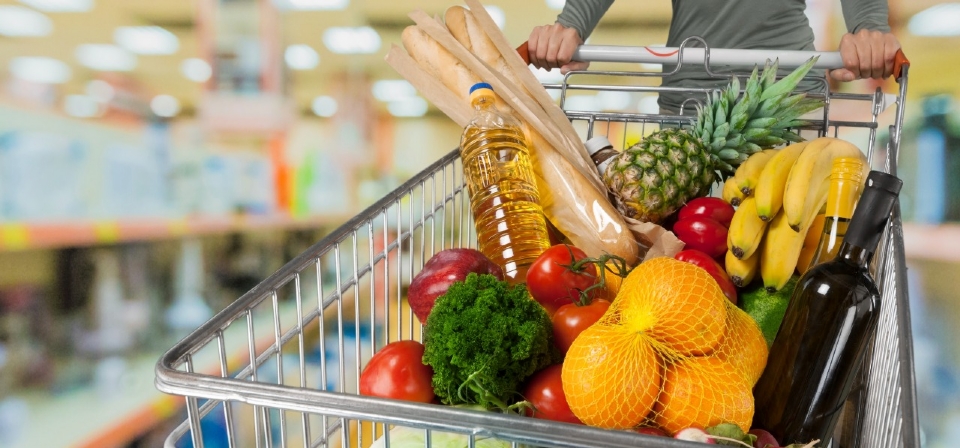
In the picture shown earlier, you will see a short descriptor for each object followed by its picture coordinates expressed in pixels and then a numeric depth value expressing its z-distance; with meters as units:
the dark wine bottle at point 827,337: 0.66
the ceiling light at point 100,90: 1.77
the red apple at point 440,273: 0.89
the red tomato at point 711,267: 0.99
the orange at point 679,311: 0.68
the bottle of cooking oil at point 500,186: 1.14
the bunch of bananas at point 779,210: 0.99
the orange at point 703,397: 0.63
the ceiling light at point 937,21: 1.98
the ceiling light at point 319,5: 3.33
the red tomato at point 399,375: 0.73
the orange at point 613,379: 0.63
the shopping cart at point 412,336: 0.46
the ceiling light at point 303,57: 3.49
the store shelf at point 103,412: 1.50
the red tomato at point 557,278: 0.89
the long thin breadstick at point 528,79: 1.26
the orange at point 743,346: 0.70
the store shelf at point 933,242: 1.73
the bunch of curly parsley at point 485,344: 0.71
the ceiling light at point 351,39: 3.50
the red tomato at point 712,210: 1.12
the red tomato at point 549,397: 0.71
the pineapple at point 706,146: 1.21
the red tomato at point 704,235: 1.10
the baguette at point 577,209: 1.15
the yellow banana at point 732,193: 1.14
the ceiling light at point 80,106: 1.59
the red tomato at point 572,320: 0.78
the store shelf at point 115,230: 1.29
